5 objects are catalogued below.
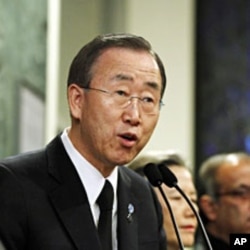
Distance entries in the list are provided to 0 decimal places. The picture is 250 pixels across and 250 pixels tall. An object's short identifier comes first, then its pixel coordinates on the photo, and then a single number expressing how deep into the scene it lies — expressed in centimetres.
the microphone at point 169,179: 448
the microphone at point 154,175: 447
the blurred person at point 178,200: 634
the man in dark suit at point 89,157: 418
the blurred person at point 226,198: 705
